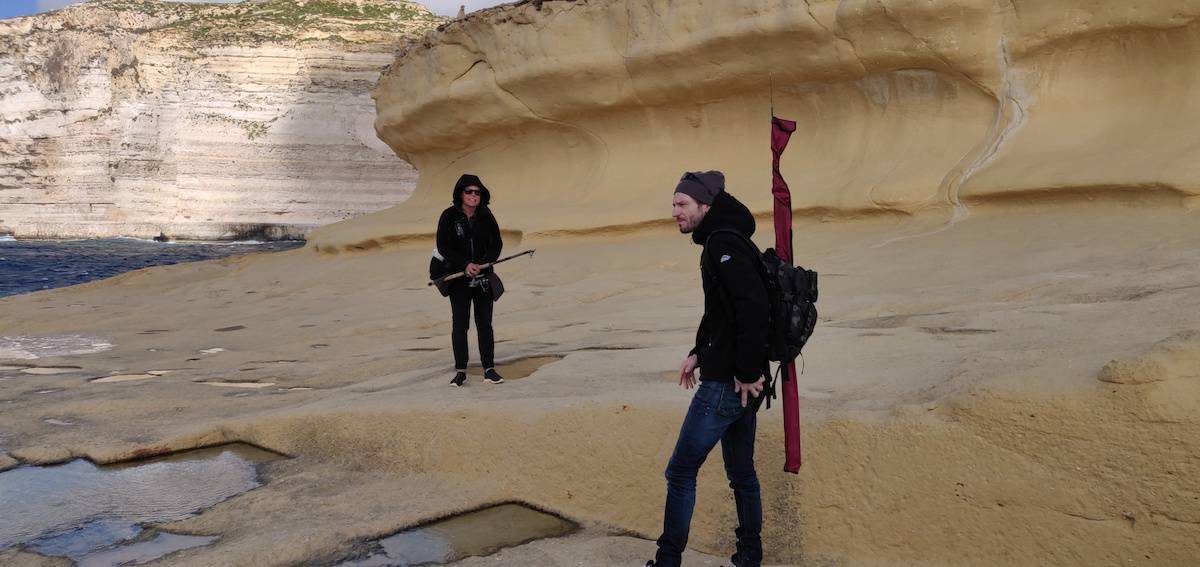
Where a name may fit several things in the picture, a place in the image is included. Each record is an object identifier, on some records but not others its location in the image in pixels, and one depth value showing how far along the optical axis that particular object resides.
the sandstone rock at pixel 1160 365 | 2.98
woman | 5.34
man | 2.73
